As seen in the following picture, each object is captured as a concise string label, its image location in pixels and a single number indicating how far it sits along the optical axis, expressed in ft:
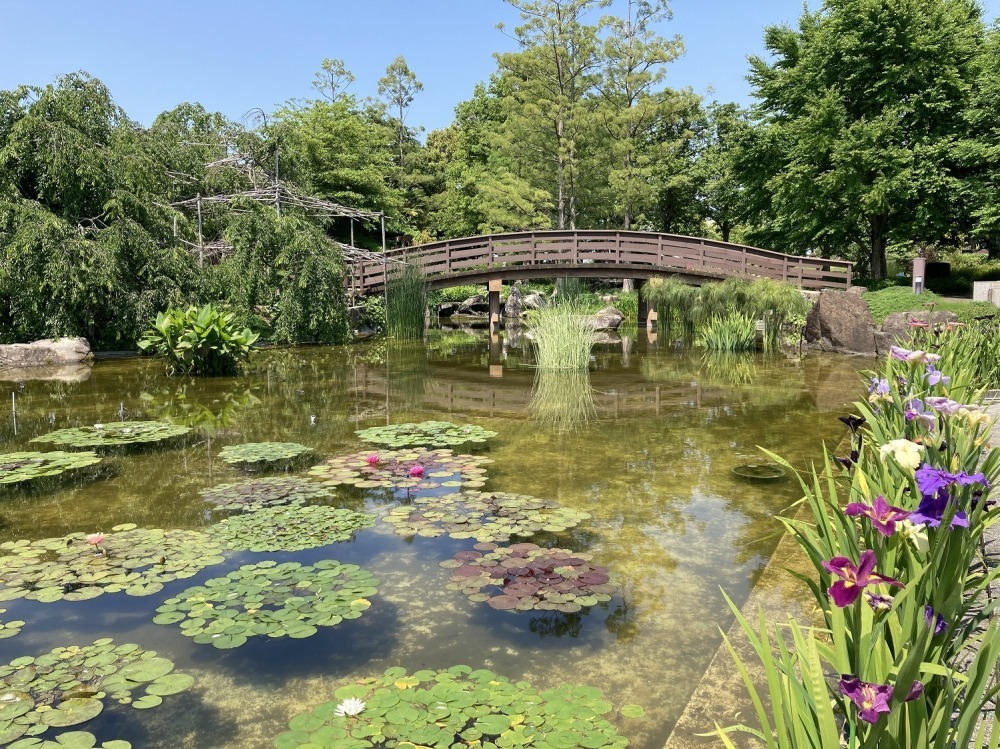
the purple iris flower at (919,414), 5.20
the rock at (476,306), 76.38
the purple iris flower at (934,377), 6.18
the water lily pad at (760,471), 14.99
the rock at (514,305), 71.26
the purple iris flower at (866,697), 3.14
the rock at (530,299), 68.28
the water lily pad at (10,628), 8.52
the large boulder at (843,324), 39.04
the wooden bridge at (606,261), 53.62
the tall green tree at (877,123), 58.39
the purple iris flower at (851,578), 3.35
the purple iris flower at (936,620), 3.63
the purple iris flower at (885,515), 3.89
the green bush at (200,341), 29.32
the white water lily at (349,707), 6.77
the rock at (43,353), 35.06
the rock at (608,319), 60.64
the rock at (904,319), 27.37
